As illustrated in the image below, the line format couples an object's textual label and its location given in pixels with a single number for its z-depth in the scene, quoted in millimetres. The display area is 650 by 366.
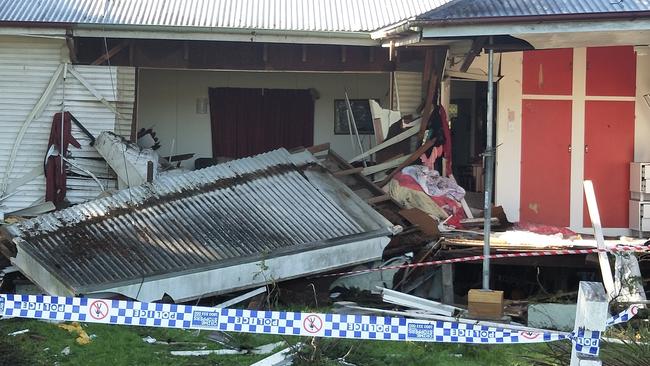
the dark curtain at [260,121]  13531
